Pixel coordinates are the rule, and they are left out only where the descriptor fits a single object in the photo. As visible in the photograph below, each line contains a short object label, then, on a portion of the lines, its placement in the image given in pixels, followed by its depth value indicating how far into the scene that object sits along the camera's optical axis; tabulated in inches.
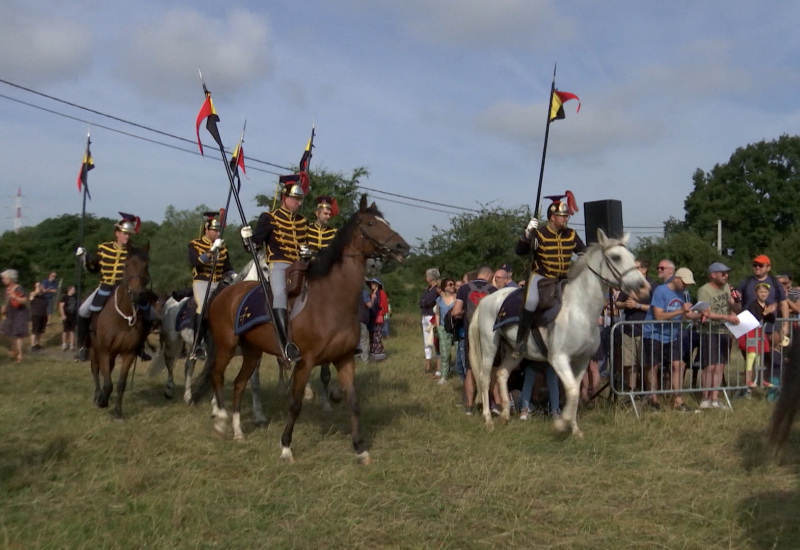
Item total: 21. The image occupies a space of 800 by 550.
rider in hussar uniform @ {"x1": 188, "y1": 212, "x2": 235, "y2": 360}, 410.9
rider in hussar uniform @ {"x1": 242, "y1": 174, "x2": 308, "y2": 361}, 334.0
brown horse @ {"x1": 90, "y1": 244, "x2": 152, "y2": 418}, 376.2
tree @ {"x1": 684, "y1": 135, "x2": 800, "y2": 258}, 2087.8
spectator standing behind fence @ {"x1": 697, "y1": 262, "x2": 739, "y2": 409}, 404.2
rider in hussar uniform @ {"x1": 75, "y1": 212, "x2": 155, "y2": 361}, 389.4
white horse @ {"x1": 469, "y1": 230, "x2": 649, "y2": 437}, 331.0
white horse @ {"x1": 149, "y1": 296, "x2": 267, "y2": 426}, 432.5
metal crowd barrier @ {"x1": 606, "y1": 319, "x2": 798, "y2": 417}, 390.6
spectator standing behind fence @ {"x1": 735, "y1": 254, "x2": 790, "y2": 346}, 433.7
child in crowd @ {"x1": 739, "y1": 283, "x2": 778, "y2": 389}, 420.2
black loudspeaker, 406.3
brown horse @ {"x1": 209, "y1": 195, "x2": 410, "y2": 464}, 293.0
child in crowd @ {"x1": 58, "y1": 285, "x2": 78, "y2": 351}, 736.3
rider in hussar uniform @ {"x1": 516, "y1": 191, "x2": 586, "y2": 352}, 356.2
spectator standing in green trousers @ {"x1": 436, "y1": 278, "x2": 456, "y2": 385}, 534.0
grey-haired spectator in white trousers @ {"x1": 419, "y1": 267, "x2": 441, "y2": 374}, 597.3
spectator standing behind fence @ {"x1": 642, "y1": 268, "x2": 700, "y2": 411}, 394.6
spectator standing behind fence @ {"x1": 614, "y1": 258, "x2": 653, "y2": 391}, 389.2
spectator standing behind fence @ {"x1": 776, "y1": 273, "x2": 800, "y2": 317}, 501.1
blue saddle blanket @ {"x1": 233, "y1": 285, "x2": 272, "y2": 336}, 322.7
